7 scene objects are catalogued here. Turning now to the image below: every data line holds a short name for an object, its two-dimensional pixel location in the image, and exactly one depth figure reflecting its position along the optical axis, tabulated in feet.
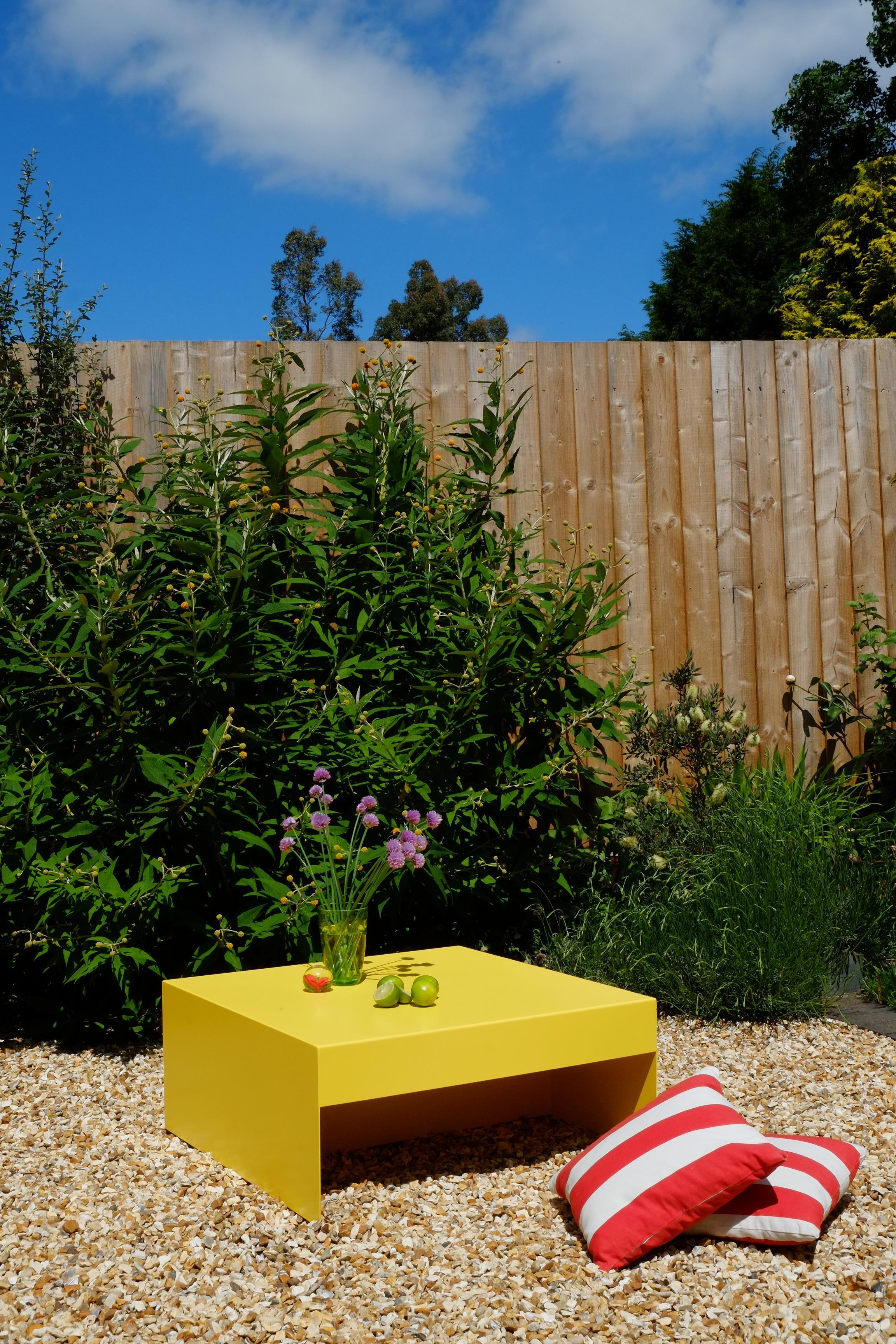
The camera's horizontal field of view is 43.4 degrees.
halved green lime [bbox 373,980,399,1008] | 7.16
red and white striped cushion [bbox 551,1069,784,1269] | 5.80
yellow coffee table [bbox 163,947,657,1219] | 6.42
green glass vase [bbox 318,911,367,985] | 7.79
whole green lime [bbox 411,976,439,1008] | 7.17
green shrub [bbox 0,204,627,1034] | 9.08
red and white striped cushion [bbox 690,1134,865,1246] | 5.87
